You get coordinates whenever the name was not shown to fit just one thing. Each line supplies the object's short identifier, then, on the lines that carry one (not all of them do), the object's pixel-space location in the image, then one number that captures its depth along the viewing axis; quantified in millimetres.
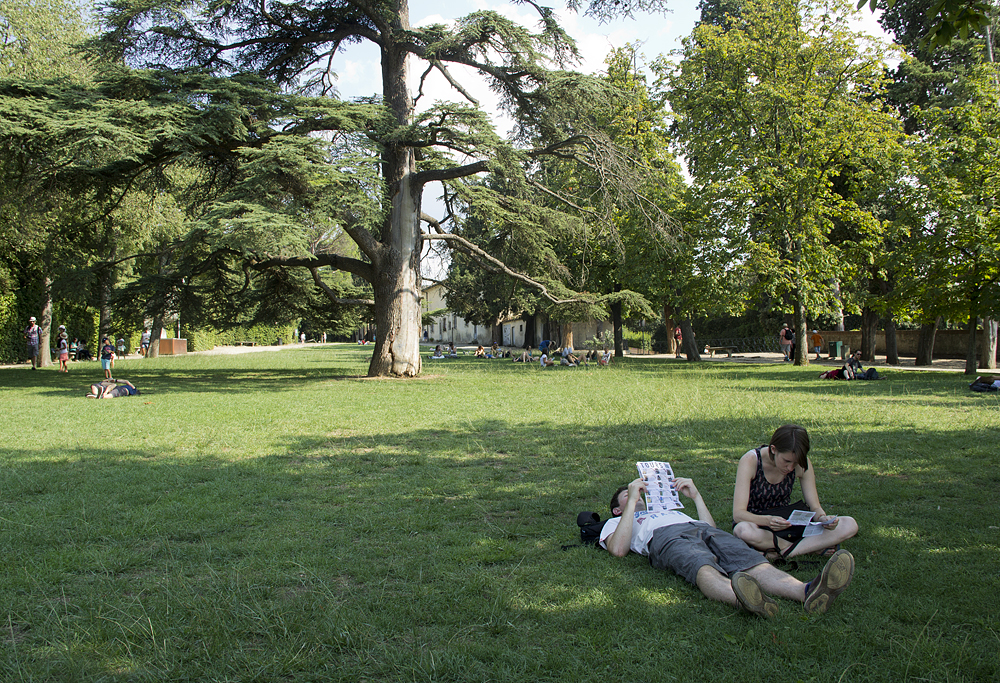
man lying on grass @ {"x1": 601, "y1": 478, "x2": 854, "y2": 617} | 3266
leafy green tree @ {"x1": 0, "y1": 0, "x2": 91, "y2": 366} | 15484
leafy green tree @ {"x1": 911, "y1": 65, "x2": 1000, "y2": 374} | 16141
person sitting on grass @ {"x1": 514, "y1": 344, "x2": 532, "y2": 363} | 29728
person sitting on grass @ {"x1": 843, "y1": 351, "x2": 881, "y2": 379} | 17219
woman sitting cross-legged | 4137
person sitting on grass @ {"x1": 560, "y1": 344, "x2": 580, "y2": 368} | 26089
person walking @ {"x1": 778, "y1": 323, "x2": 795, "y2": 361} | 28519
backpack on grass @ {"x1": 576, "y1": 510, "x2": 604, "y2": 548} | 4410
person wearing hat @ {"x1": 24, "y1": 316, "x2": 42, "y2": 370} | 23250
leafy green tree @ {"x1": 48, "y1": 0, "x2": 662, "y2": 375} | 13859
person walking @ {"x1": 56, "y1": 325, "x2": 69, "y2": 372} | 21031
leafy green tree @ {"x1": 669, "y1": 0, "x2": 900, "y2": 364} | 21453
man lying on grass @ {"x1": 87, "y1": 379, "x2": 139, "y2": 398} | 13562
